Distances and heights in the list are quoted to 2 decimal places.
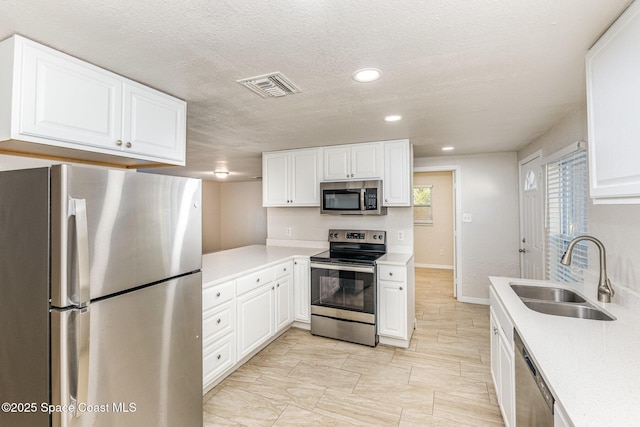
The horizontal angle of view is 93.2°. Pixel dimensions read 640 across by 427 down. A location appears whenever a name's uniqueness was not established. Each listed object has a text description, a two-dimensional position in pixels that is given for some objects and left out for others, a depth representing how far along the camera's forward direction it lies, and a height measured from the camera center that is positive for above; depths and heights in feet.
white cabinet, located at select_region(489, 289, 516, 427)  5.48 -2.94
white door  10.97 -0.04
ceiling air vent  5.80 +2.70
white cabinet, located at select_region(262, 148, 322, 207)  12.32 +1.73
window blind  7.75 +0.20
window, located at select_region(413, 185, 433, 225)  23.17 +1.00
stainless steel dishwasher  3.72 -2.42
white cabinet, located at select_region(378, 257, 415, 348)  10.07 -2.94
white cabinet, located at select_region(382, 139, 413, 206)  10.96 +1.64
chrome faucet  5.65 -1.14
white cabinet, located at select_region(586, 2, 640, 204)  3.74 +1.47
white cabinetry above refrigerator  4.32 +1.87
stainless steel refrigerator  3.83 -1.08
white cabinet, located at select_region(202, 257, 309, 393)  7.55 -2.82
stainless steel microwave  11.09 +0.78
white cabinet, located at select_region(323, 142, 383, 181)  11.35 +2.18
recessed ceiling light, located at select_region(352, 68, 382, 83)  5.51 +2.70
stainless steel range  10.28 -2.78
